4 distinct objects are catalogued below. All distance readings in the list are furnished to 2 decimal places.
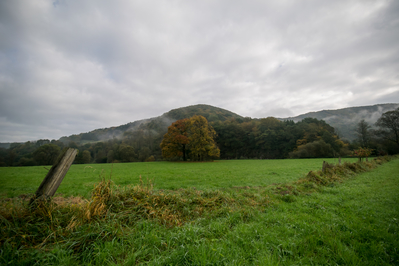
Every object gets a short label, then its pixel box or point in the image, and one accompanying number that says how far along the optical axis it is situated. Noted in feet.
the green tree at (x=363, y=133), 191.21
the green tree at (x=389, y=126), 165.30
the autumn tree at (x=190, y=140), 133.28
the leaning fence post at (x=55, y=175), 11.75
